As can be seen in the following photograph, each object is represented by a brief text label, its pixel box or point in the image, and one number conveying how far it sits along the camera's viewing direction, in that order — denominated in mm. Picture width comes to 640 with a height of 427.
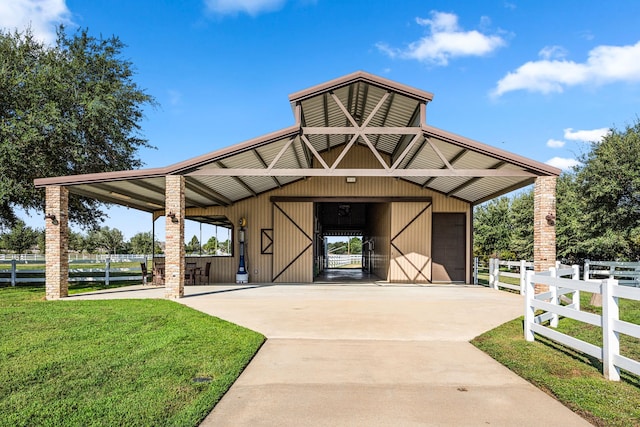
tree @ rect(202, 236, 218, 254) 62872
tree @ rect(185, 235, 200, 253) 56644
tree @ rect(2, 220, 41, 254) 45719
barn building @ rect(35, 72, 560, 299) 10930
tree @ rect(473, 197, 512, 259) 32469
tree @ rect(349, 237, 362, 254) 65750
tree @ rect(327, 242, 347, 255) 57594
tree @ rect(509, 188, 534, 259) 27109
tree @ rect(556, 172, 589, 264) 19347
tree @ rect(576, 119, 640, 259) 17281
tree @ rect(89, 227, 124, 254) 56003
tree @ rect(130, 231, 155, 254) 59094
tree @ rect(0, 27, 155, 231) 13047
